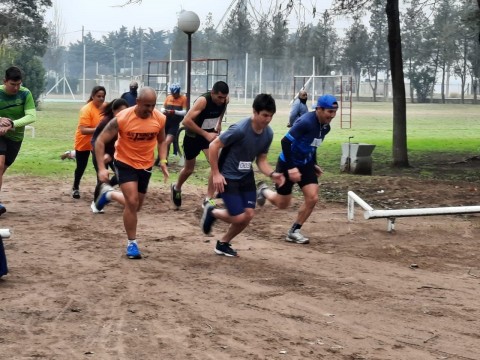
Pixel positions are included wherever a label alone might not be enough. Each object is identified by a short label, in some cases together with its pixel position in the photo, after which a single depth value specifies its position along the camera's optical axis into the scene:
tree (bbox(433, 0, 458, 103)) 55.71
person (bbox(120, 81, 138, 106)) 18.19
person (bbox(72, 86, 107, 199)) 12.16
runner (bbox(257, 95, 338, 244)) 9.30
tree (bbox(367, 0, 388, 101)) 70.06
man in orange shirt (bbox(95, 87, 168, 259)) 8.32
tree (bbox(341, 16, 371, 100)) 66.25
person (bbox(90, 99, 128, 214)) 10.70
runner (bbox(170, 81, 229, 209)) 11.31
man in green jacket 10.30
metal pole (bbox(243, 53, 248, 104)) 59.17
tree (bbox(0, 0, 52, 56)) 45.41
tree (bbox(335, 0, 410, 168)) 17.69
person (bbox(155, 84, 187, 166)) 17.92
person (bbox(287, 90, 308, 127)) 18.41
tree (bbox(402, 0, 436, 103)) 70.38
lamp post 17.22
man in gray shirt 8.22
